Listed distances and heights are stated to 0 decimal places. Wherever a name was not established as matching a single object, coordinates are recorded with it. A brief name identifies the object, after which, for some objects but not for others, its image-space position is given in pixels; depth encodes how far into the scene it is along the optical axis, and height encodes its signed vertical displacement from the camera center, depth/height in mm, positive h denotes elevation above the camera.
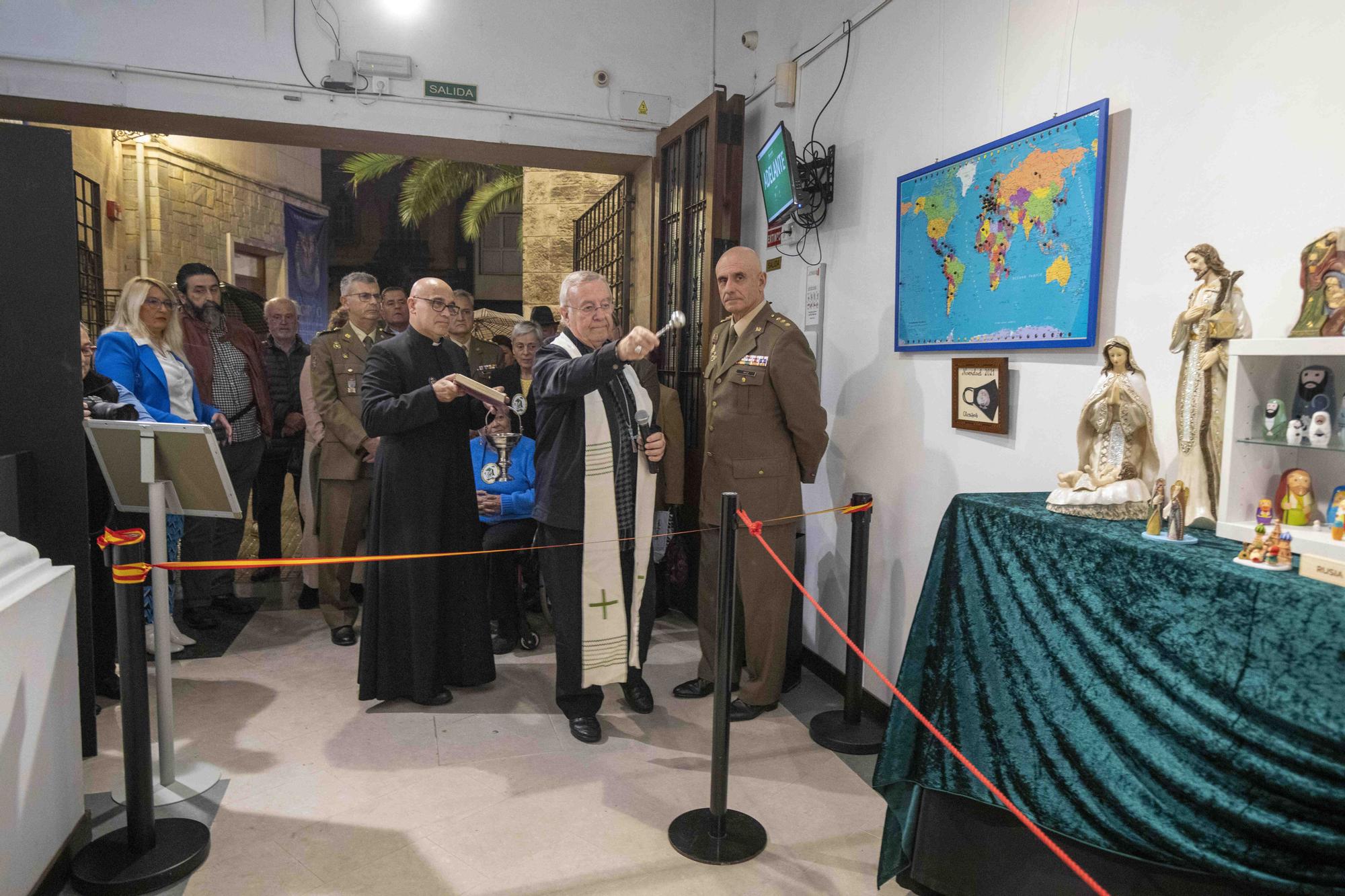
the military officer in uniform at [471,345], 5180 +208
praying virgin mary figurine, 1991 -144
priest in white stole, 3133 -472
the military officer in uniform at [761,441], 3289 -226
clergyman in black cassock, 3291 -528
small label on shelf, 1470 -306
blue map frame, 2291 +271
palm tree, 12539 +2842
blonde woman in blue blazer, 3625 +70
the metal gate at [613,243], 5602 +1007
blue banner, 12570 +1675
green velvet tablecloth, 1446 -617
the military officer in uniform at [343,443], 4285 -338
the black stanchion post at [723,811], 2281 -1217
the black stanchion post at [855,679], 3117 -1091
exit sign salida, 4535 +1504
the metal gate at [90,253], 7078 +979
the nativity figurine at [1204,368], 1797 +47
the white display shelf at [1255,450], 1735 -120
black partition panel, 2611 +94
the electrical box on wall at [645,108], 4820 +1526
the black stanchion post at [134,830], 2182 -1219
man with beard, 4527 -123
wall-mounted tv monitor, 3594 +900
